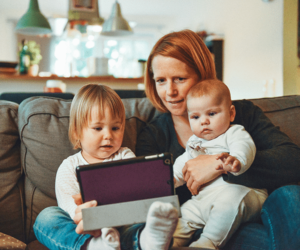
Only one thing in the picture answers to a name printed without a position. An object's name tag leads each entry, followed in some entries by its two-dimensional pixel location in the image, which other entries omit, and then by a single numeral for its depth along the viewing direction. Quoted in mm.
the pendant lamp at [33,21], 4168
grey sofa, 1362
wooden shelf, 5210
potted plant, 5487
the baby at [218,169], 1056
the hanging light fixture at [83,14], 4254
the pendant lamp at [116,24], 4664
